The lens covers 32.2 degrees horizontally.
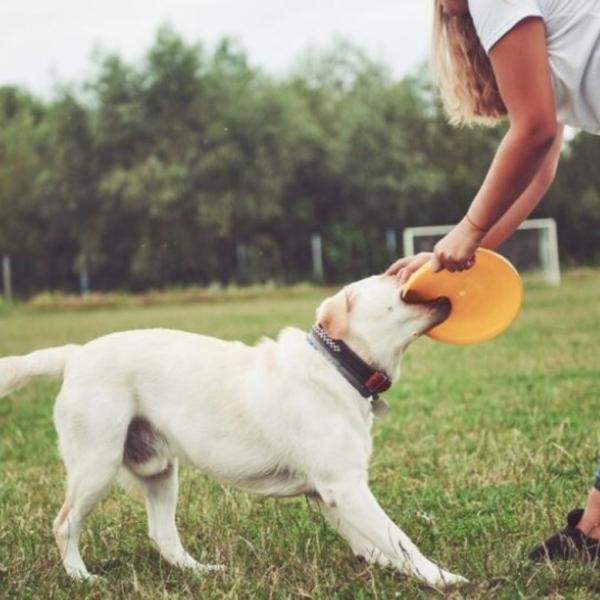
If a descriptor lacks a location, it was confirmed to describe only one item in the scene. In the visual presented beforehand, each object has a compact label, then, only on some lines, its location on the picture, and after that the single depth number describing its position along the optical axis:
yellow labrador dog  3.39
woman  2.75
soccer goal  25.81
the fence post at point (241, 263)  31.75
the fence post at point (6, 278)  31.18
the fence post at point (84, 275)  32.41
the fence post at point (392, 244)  32.16
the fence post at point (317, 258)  31.77
